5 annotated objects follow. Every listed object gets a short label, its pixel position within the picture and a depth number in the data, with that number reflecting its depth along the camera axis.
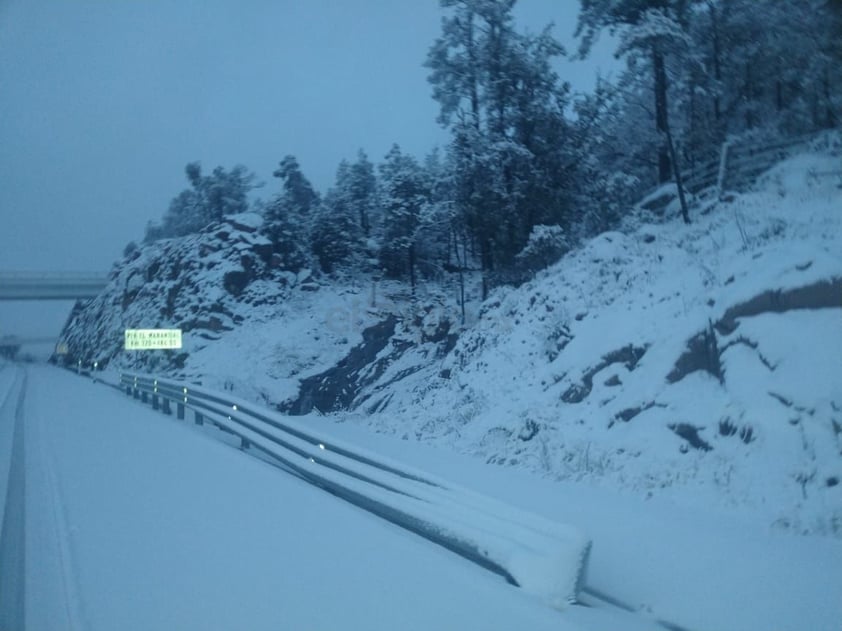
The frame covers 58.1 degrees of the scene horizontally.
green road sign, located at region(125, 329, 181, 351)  26.12
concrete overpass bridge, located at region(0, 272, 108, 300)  36.38
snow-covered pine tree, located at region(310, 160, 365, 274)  30.97
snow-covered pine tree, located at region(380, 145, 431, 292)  26.28
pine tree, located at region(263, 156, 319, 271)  34.31
